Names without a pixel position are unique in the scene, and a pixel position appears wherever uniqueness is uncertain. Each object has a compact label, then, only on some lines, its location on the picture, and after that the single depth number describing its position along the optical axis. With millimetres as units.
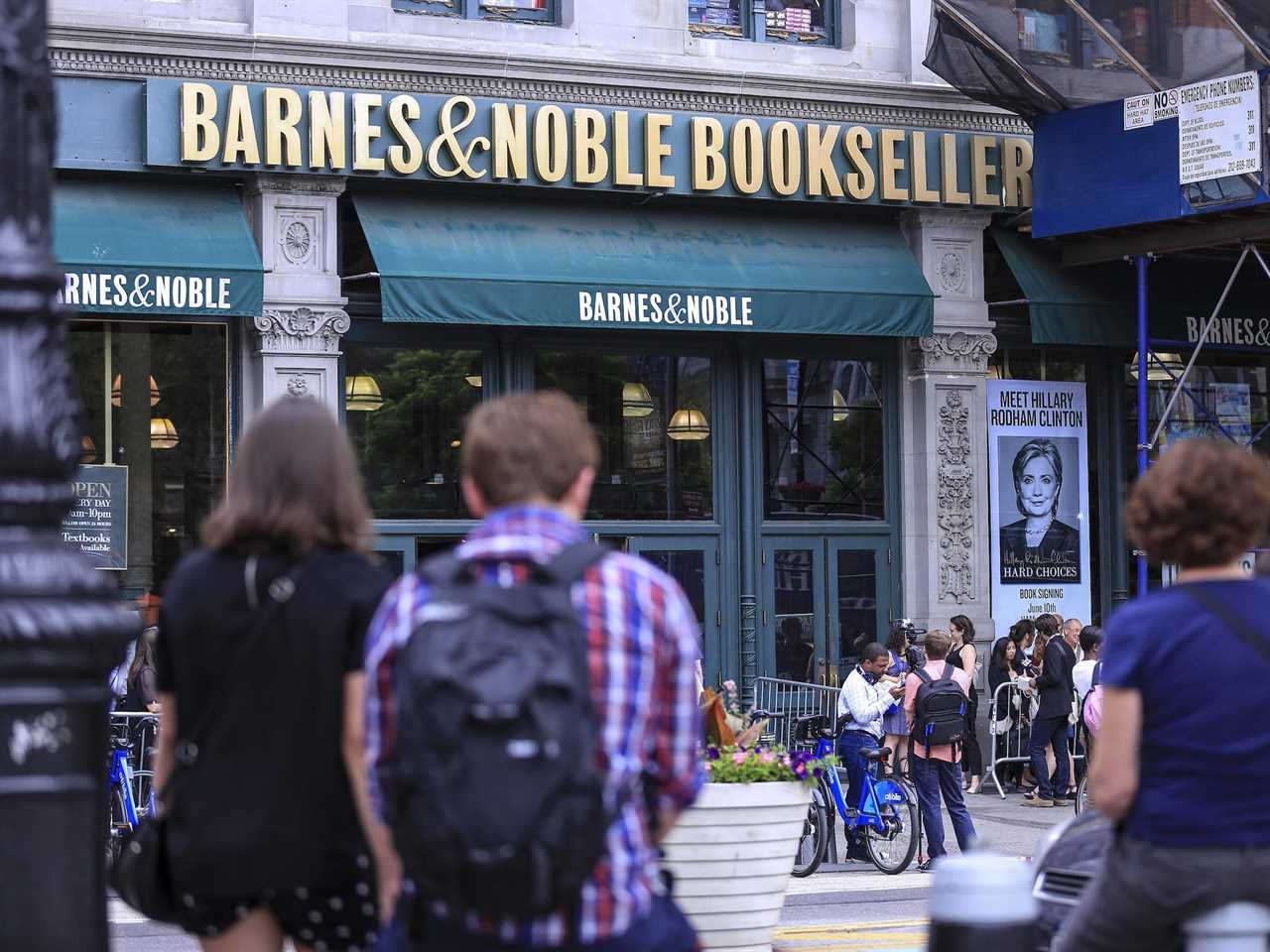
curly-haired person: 4219
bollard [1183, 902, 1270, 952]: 4289
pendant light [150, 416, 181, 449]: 17219
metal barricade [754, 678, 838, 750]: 17469
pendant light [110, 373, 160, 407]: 17094
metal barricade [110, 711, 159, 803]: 13516
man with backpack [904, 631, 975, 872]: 13430
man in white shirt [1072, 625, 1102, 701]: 16328
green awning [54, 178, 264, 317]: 16109
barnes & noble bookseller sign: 16797
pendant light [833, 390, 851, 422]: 19734
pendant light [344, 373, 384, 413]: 17875
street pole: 4023
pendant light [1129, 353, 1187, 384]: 20672
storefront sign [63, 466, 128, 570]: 16797
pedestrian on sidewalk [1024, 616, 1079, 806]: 18141
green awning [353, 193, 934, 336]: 17297
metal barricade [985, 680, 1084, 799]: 19234
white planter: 8078
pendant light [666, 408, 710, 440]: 19078
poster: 20156
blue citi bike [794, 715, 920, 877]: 13539
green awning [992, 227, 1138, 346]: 19672
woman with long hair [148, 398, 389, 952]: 4121
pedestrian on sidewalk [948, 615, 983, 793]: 18219
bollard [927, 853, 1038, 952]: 4699
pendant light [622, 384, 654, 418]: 18938
